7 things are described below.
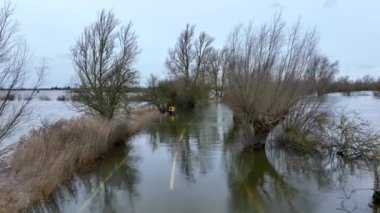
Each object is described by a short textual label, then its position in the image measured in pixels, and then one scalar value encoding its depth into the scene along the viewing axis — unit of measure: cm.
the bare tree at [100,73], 2805
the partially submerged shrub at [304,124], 2100
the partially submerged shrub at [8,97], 882
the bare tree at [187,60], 6681
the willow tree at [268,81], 2104
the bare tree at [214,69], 7069
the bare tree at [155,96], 5103
